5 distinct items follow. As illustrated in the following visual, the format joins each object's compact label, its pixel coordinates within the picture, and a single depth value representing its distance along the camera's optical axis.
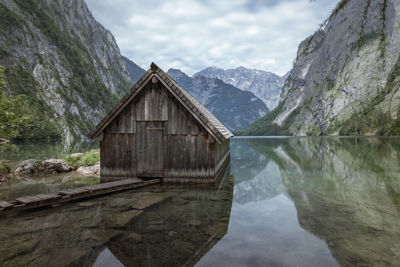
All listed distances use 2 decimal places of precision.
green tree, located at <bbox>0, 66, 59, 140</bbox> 16.28
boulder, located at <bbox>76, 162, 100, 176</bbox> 19.41
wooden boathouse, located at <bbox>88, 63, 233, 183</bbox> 14.88
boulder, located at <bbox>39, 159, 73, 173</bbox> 19.91
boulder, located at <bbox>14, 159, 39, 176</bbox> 18.89
